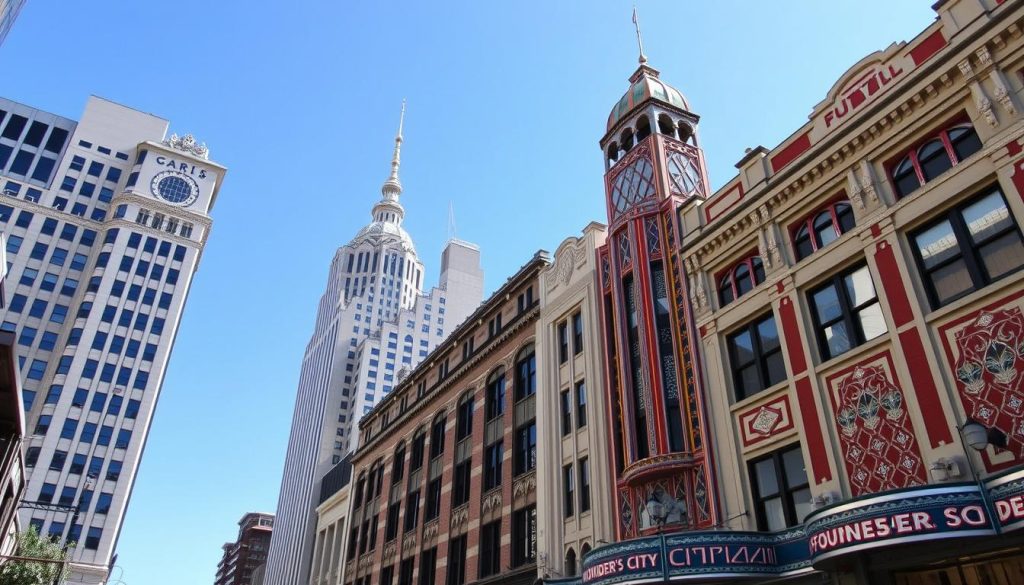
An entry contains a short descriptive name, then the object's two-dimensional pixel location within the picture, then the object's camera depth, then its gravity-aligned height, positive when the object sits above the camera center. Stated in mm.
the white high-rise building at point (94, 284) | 85688 +48542
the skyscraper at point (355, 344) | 139125 +65505
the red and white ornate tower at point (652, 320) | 22203 +11731
